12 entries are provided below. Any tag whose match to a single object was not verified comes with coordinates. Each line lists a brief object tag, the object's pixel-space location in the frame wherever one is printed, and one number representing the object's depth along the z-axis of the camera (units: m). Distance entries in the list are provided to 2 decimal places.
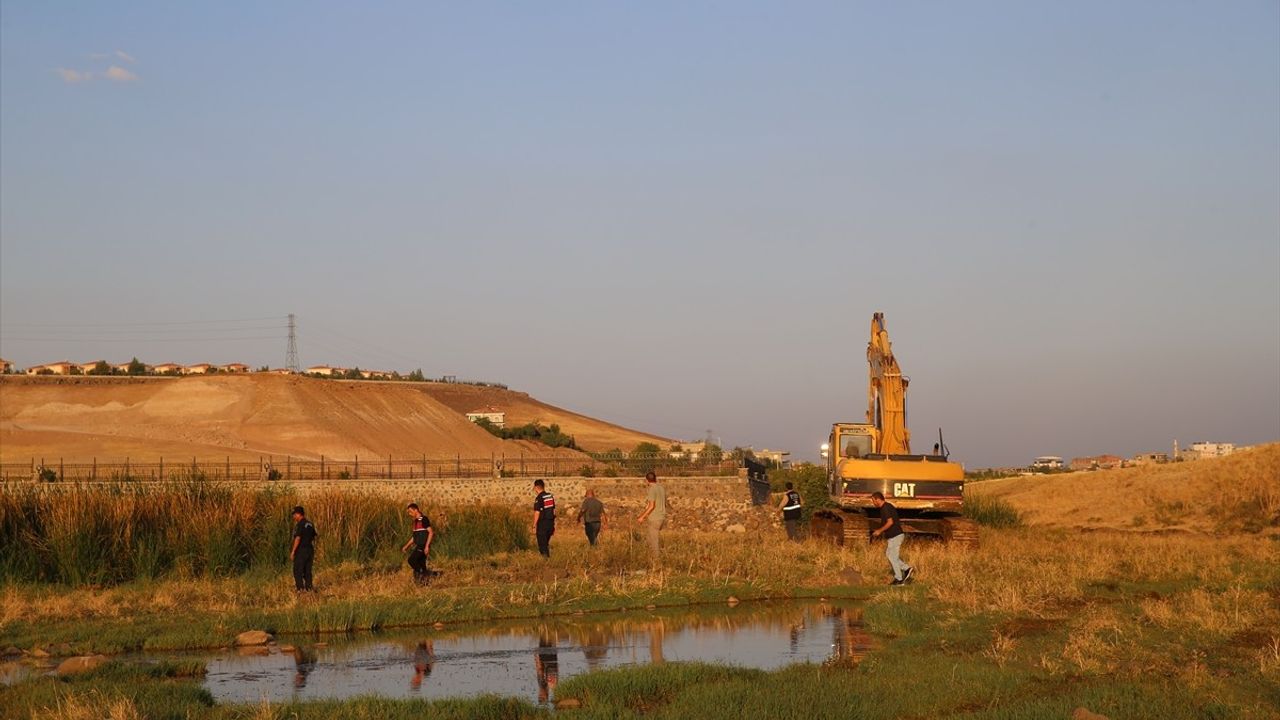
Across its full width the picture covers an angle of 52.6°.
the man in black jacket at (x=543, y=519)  25.31
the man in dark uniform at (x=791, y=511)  30.89
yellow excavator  29.58
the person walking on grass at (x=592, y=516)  27.72
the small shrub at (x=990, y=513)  38.12
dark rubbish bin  53.03
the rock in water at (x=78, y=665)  13.91
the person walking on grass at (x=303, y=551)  20.52
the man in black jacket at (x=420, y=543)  22.02
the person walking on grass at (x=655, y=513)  24.25
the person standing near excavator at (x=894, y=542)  21.50
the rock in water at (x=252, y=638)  16.52
